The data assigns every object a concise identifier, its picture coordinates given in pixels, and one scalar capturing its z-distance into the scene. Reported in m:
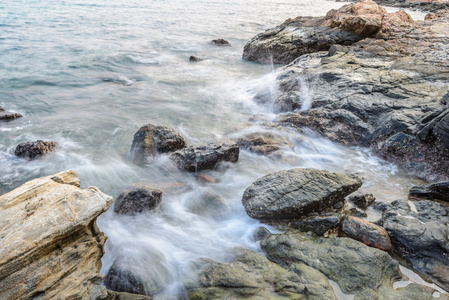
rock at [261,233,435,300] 3.40
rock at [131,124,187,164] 6.66
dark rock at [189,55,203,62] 15.53
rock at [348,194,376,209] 4.87
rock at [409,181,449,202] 4.91
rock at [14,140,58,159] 6.78
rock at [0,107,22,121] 8.72
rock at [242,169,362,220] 4.45
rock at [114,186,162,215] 4.96
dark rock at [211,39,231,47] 18.91
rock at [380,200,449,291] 3.73
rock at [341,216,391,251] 3.99
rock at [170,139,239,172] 6.13
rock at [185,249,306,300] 3.24
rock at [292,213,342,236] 4.26
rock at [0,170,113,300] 2.66
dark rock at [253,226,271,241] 4.33
